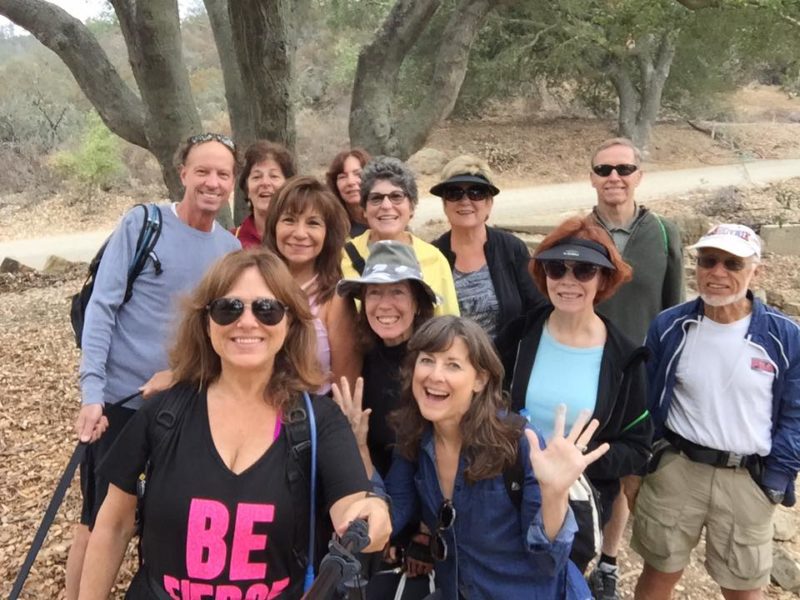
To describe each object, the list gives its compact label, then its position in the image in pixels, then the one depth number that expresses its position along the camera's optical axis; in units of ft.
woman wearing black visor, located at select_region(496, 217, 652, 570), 8.50
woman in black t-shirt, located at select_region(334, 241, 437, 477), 8.47
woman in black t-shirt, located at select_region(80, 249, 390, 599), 5.98
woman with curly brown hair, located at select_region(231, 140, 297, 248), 11.80
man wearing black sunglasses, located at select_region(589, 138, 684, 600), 11.09
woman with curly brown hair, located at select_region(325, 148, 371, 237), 13.12
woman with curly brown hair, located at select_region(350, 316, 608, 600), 6.85
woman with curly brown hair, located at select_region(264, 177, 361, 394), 8.71
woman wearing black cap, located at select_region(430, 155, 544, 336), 10.16
